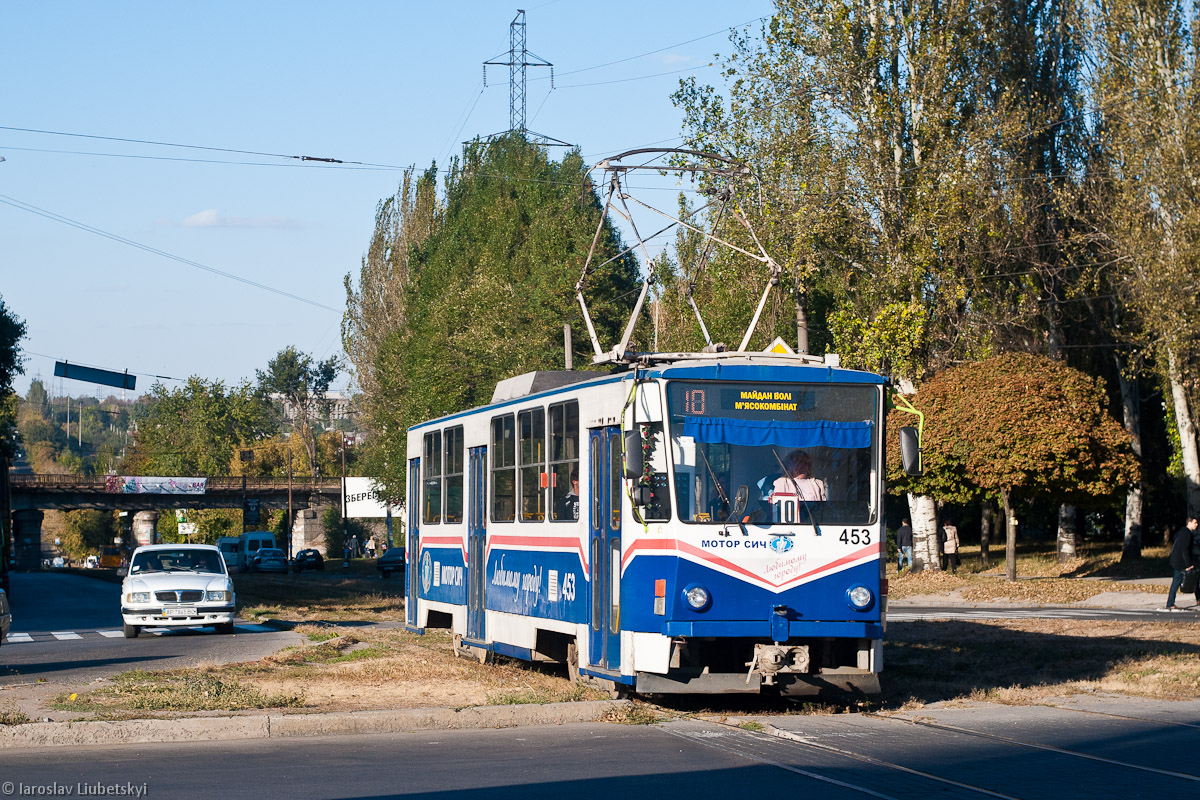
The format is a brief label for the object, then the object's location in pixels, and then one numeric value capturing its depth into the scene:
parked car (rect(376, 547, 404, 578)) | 63.19
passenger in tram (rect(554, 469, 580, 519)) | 14.60
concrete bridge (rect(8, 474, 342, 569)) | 98.38
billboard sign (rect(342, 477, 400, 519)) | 98.69
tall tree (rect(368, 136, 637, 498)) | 53.00
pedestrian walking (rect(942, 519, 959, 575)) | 41.66
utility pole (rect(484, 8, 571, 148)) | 60.22
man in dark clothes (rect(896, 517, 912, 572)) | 44.16
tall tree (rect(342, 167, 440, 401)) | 68.12
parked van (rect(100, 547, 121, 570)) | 106.68
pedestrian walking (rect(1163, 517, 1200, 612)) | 26.75
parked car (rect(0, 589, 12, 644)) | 18.03
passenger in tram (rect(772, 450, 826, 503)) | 13.09
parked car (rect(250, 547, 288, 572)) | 81.06
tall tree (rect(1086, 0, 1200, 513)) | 33.81
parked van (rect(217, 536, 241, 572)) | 90.12
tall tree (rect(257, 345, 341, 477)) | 150.25
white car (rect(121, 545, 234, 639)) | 24.44
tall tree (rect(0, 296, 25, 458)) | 54.25
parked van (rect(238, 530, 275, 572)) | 89.78
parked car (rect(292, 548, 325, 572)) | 83.25
